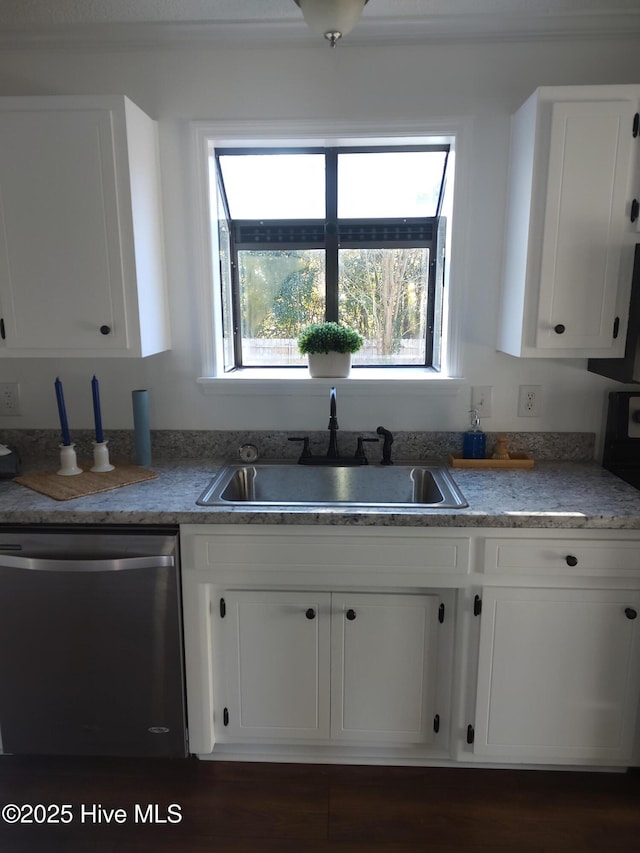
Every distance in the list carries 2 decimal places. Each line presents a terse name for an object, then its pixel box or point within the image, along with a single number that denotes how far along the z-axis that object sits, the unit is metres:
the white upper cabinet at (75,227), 1.72
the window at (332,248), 2.21
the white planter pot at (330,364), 2.13
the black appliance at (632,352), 1.73
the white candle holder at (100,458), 2.00
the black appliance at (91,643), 1.65
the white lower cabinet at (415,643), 1.64
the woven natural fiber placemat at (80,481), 1.79
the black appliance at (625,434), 2.01
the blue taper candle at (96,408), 1.95
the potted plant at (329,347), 2.11
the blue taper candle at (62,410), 1.90
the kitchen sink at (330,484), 2.08
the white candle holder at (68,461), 1.94
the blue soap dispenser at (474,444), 2.10
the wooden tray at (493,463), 2.05
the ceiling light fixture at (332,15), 1.30
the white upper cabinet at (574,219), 1.67
